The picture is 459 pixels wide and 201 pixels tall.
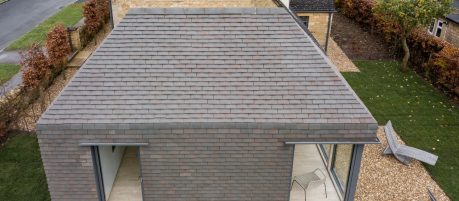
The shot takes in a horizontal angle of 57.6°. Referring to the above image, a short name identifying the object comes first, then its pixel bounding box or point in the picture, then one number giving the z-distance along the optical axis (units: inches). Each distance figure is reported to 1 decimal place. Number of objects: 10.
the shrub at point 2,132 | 578.2
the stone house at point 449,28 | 916.0
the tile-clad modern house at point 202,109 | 361.4
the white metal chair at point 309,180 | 427.8
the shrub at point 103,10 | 1075.3
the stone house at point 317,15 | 945.5
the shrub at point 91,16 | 1011.9
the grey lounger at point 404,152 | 538.3
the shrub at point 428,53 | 739.4
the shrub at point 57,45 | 766.5
